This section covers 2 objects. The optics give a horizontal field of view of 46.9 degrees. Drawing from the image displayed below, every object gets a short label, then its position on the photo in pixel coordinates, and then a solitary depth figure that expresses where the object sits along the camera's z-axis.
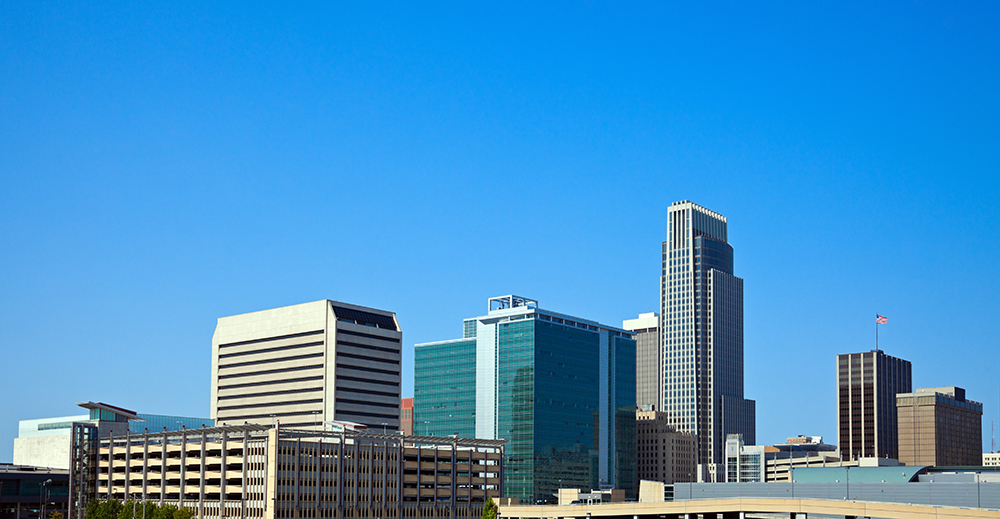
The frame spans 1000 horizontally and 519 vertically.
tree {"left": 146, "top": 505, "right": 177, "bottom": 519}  191.48
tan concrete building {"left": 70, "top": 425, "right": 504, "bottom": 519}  195.38
